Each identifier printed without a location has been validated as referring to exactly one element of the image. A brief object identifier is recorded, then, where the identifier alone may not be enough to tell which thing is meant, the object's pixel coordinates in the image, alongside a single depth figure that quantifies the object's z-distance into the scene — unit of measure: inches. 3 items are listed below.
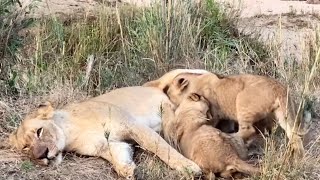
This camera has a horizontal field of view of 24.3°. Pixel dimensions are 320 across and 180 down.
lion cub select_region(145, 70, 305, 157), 179.3
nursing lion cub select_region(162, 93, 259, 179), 164.9
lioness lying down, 175.3
